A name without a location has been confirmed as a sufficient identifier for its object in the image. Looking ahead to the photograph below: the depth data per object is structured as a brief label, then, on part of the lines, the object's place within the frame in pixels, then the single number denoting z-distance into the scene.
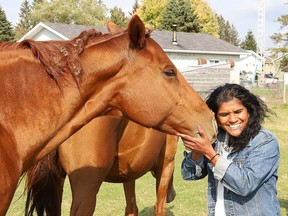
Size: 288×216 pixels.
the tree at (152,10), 49.00
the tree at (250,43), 65.94
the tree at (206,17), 50.00
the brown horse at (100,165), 3.08
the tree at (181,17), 43.12
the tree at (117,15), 51.41
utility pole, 51.97
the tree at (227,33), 75.88
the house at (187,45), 26.50
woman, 2.56
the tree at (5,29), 35.41
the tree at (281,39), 24.28
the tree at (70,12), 44.19
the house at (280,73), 27.47
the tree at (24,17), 66.88
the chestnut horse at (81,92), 2.24
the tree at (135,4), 64.16
